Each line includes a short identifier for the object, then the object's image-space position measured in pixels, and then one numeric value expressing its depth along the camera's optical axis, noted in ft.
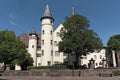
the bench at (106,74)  95.46
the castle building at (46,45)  191.52
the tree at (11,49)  151.64
